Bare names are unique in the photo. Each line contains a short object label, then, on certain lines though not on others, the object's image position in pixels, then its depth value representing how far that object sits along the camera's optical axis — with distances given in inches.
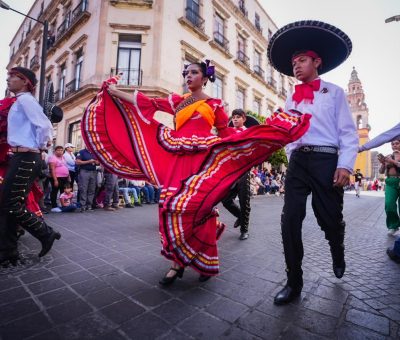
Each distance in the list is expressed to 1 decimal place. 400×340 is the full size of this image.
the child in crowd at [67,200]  280.1
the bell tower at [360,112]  2087.8
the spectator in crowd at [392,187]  197.5
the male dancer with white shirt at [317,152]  87.0
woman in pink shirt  292.7
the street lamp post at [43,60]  393.1
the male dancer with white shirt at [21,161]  111.1
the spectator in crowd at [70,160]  331.9
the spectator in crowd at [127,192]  342.2
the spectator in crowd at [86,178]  291.3
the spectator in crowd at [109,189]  307.7
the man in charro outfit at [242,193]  173.8
